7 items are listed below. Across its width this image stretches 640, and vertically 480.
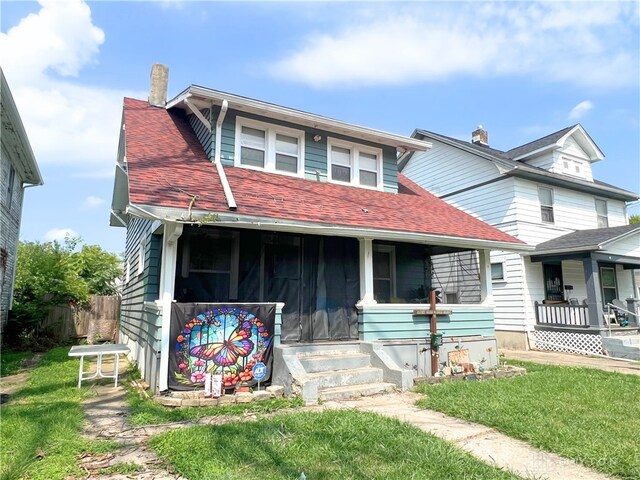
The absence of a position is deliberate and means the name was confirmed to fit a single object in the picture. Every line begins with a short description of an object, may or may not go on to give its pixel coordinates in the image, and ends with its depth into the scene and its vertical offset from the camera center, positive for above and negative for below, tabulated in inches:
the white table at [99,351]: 265.1 -34.6
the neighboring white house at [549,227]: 503.5 +104.5
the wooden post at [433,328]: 318.0 -22.9
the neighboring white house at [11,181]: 414.7 +155.2
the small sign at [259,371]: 248.1 -44.0
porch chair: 542.7 -20.4
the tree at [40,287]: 496.7 +17.2
